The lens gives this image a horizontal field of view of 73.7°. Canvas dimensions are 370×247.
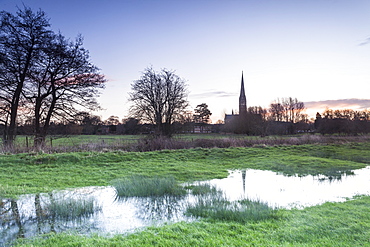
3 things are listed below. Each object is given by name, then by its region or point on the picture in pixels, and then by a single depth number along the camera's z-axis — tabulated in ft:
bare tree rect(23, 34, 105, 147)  58.90
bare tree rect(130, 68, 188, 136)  91.20
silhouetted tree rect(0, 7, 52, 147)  53.67
